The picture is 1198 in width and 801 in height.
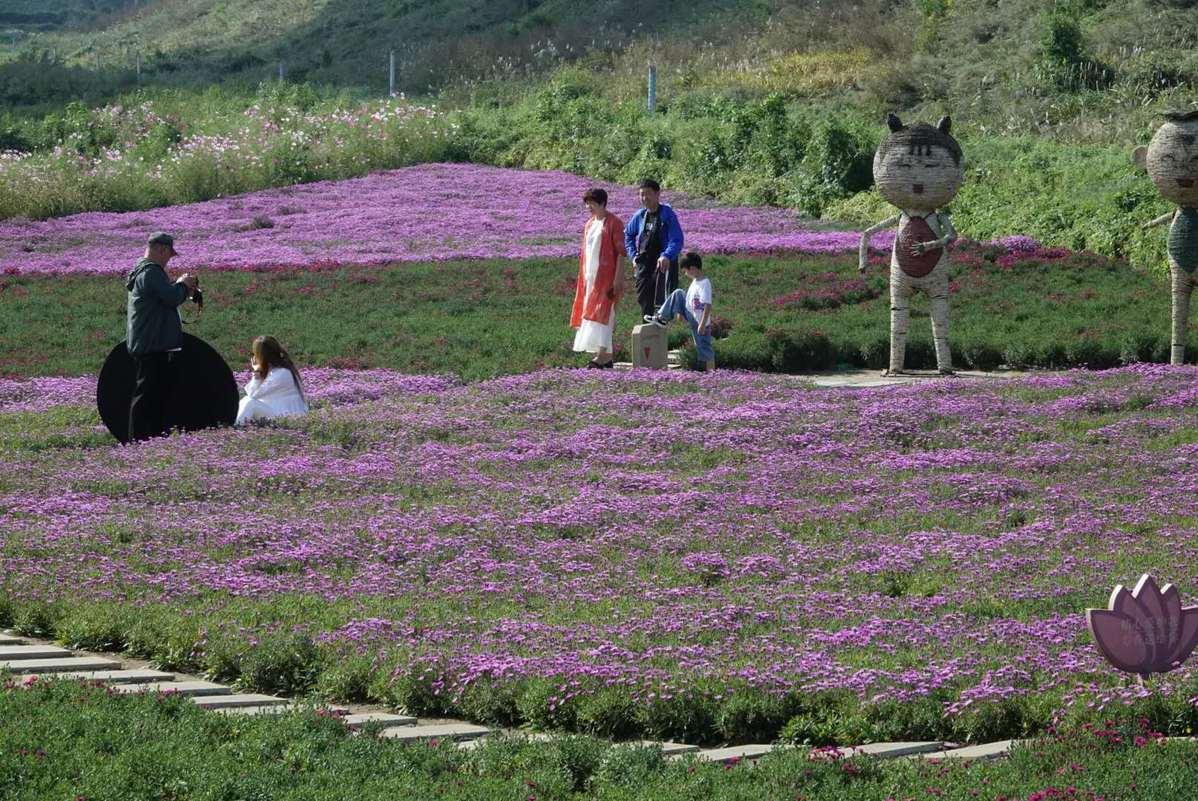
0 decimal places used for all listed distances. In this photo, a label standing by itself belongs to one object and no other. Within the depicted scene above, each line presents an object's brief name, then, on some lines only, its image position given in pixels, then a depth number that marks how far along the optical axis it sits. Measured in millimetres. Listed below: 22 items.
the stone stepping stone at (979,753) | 14555
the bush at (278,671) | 17281
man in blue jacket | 34687
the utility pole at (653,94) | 84937
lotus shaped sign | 14781
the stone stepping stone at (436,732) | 15424
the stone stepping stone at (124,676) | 17000
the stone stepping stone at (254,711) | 15790
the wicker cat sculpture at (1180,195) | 33219
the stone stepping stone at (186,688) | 16625
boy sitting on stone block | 33781
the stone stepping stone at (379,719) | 15859
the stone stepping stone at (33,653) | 18016
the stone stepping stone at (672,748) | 14991
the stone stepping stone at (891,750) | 14633
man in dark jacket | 28203
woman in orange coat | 33906
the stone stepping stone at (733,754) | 14680
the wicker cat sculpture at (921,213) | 33969
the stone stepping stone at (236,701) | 16547
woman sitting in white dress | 30125
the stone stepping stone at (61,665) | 17406
